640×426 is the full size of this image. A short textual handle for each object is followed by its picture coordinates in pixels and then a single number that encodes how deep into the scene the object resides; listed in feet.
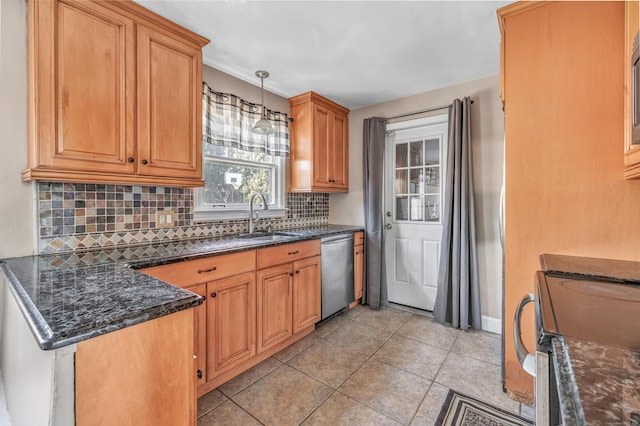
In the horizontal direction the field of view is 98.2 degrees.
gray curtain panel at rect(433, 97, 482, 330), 8.75
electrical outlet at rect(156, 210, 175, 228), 6.84
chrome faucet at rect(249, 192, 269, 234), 8.39
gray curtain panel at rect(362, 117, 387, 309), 10.73
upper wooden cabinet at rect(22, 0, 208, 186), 4.64
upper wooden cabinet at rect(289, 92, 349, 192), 9.98
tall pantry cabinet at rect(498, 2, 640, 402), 4.76
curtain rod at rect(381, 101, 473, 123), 9.58
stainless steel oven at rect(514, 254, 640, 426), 2.38
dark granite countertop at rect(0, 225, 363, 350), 2.30
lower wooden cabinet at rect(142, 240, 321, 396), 5.62
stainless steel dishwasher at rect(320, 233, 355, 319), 9.08
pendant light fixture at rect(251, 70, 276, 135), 8.08
